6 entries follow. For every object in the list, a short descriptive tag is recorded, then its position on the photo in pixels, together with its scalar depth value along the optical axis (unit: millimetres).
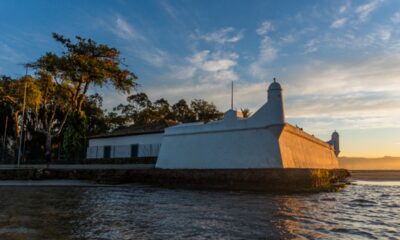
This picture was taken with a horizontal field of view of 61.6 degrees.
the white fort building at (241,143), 19703
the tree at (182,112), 53406
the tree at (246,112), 49344
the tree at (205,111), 51875
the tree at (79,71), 35969
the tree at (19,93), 38094
